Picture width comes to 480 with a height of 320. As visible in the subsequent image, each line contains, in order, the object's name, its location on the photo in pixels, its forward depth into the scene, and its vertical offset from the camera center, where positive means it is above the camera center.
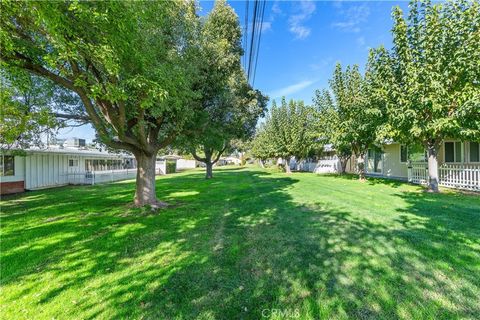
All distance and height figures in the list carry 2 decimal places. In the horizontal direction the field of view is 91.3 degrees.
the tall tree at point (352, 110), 13.26 +3.19
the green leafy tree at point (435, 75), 9.20 +3.46
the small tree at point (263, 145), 28.74 +2.22
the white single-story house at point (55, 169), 15.06 -0.41
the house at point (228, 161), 73.06 +0.16
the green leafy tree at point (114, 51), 4.26 +2.42
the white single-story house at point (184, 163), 52.34 -0.25
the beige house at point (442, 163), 11.59 -0.25
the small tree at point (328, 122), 15.64 +2.86
